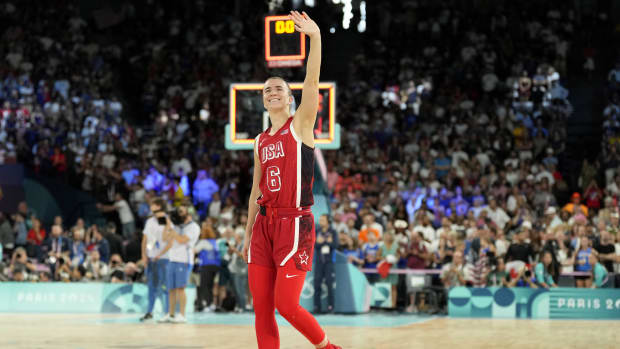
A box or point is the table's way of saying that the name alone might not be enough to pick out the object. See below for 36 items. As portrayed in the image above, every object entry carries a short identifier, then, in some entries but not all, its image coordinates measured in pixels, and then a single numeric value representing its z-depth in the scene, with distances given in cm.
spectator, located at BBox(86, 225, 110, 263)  1869
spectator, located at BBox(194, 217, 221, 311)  1741
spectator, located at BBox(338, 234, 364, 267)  1777
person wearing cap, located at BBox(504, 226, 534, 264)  1672
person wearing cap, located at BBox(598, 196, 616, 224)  1786
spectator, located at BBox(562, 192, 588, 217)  1847
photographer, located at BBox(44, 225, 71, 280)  1838
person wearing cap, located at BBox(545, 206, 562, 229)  1806
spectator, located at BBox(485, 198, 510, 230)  1900
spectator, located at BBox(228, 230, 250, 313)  1709
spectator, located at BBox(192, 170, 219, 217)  2214
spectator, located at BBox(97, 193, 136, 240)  2141
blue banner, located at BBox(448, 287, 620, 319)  1592
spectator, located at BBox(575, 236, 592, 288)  1652
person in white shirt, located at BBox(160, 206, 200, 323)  1395
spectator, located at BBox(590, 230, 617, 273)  1656
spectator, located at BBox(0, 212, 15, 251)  1997
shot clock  1309
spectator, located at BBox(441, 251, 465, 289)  1675
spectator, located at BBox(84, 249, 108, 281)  1820
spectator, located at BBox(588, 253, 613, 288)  1639
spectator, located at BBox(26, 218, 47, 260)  1945
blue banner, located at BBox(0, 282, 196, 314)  1709
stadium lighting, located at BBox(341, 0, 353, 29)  2792
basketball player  621
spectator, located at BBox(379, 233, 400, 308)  1745
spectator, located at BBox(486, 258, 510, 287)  1684
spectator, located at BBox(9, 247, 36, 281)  1836
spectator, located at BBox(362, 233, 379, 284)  1759
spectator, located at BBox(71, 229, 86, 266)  1845
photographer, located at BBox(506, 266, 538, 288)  1664
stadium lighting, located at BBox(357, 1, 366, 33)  2812
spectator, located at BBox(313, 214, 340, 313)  1645
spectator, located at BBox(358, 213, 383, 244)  1808
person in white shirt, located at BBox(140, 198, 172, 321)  1406
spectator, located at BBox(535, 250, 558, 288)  1647
